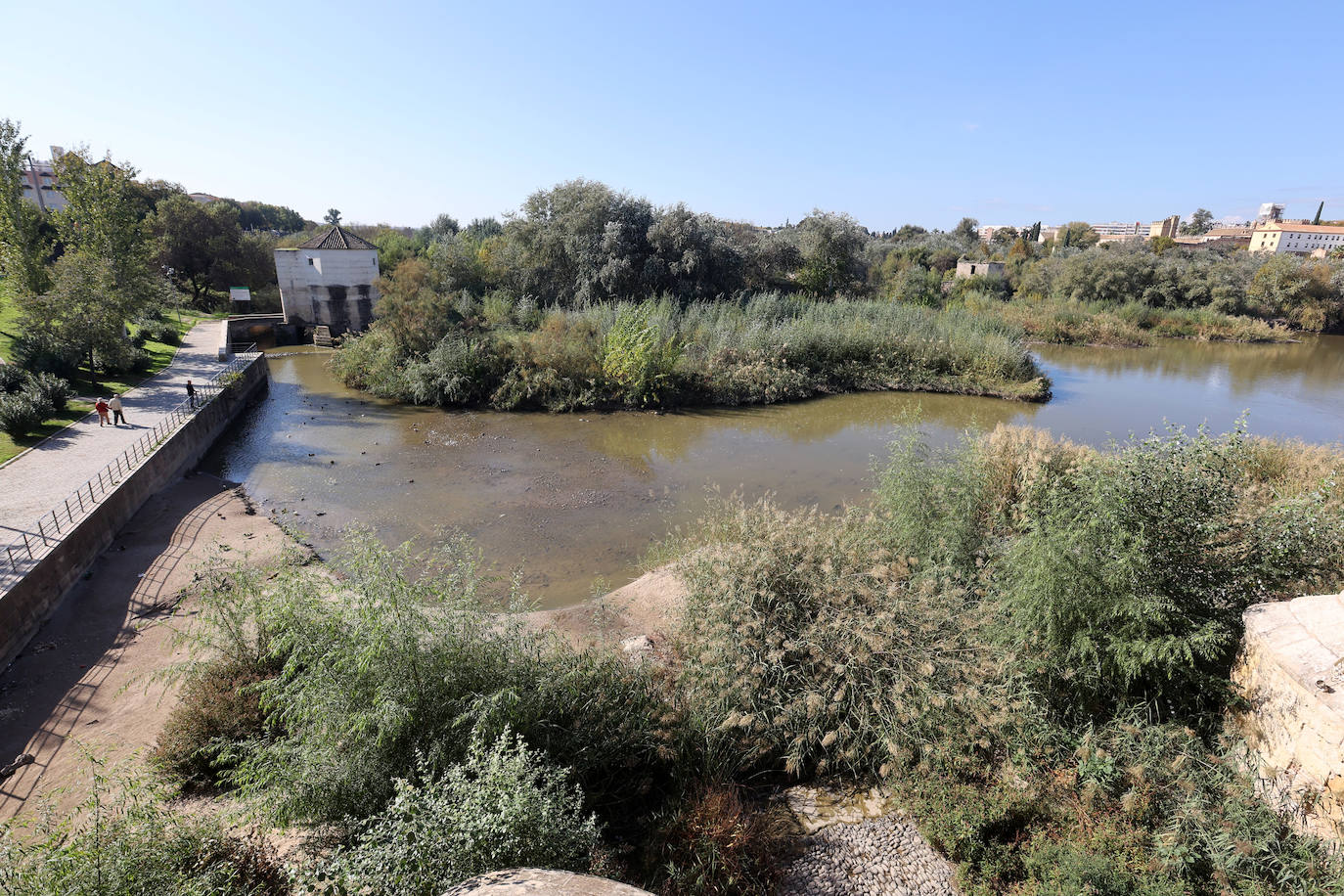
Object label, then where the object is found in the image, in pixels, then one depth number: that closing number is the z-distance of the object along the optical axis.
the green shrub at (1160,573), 5.34
